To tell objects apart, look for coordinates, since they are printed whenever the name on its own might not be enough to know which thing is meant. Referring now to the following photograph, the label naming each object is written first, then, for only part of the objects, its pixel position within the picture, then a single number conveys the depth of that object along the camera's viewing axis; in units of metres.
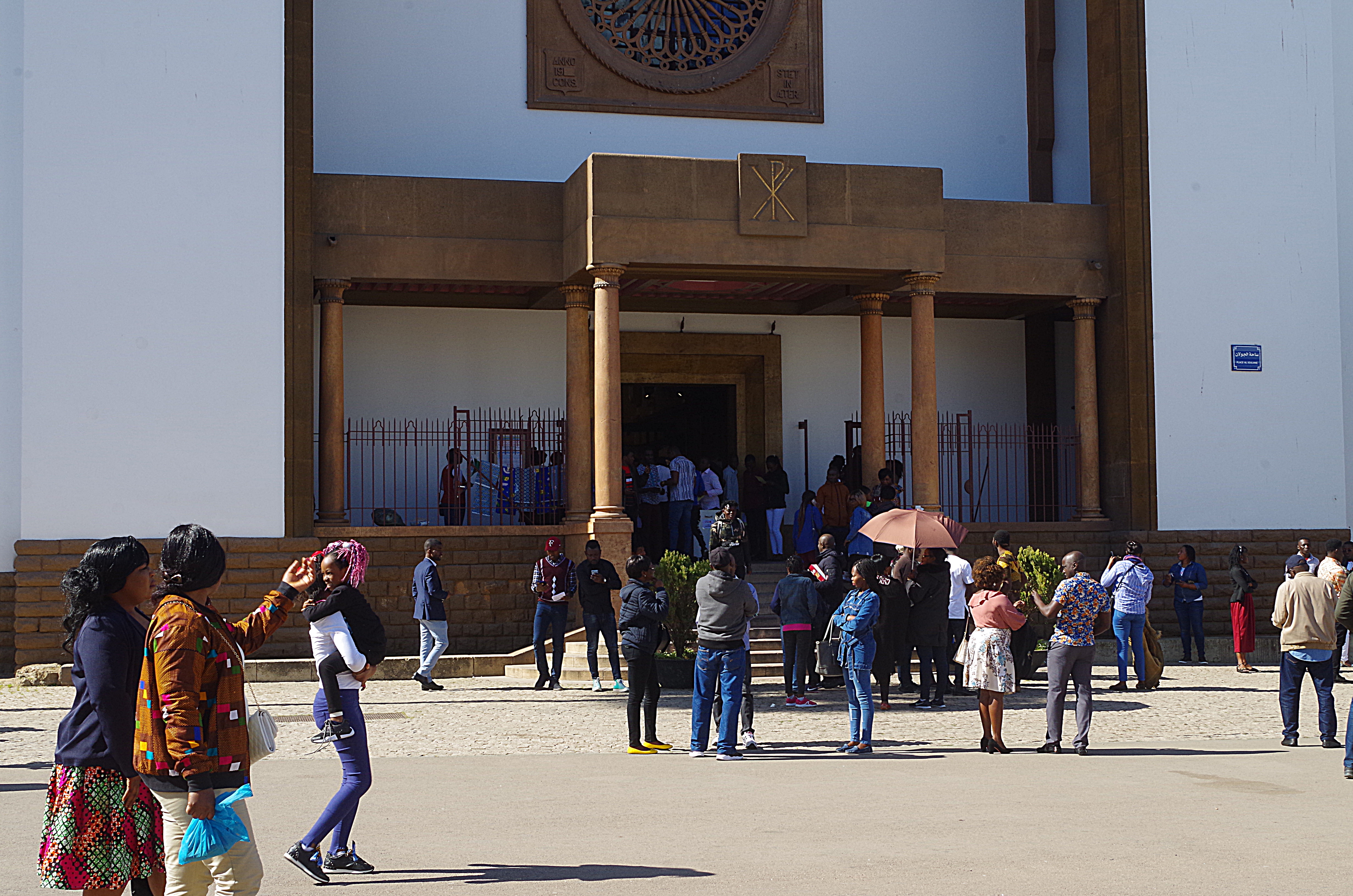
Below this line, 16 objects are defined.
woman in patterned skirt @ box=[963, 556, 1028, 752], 10.36
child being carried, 6.59
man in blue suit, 14.77
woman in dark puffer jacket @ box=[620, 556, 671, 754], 10.55
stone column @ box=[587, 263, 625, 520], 16.55
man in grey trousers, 10.56
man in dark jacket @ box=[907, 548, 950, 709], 13.29
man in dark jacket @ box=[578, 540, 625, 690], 14.68
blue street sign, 19.44
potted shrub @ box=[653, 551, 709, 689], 14.23
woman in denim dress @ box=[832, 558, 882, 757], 10.65
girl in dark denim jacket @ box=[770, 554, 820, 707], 13.20
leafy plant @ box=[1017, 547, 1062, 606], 14.90
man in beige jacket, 10.63
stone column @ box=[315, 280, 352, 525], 17.56
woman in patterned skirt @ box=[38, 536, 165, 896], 4.71
